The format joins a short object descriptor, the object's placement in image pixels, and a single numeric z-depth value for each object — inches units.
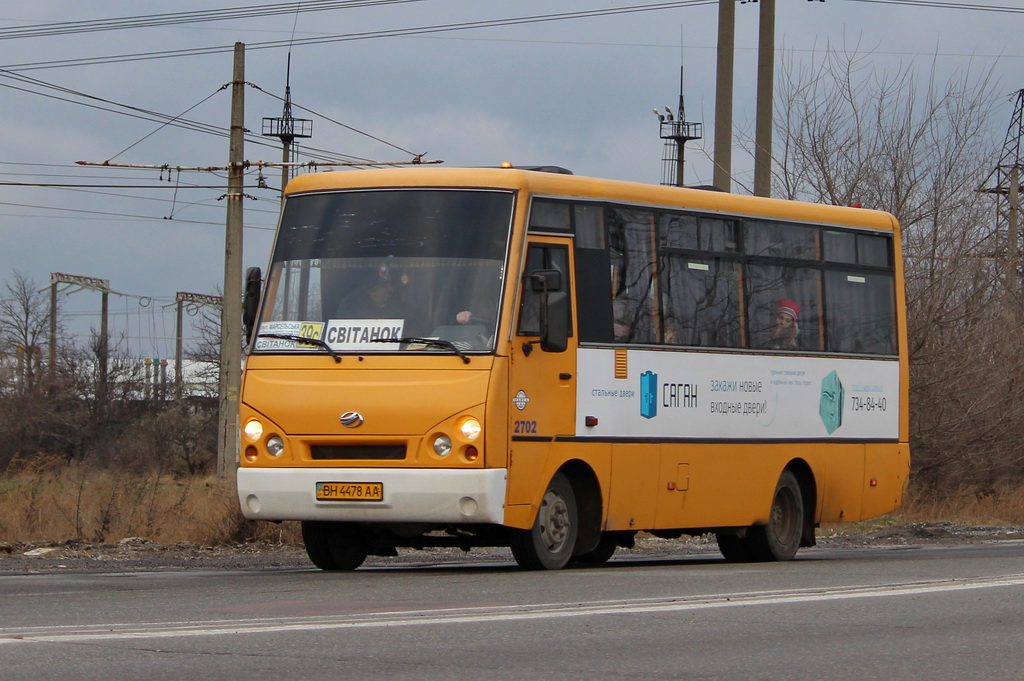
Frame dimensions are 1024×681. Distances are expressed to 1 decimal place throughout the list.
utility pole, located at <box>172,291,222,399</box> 3678.4
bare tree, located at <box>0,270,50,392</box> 2775.6
